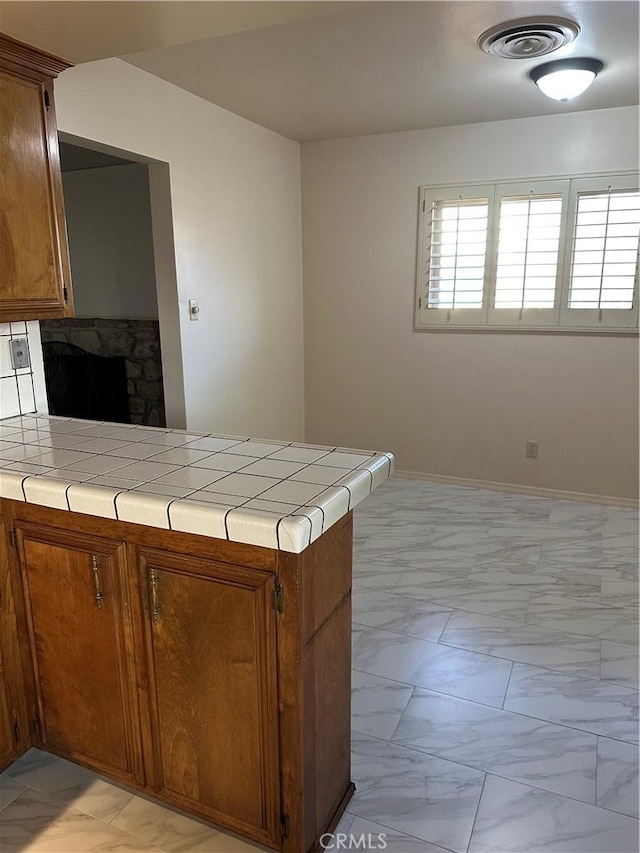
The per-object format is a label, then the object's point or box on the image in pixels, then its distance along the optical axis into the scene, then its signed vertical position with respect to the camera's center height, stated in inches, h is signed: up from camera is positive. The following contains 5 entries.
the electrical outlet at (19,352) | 90.2 -8.9
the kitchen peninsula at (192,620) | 56.0 -32.4
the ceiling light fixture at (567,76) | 115.1 +38.2
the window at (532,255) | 152.4 +7.9
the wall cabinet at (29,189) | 77.7 +13.0
